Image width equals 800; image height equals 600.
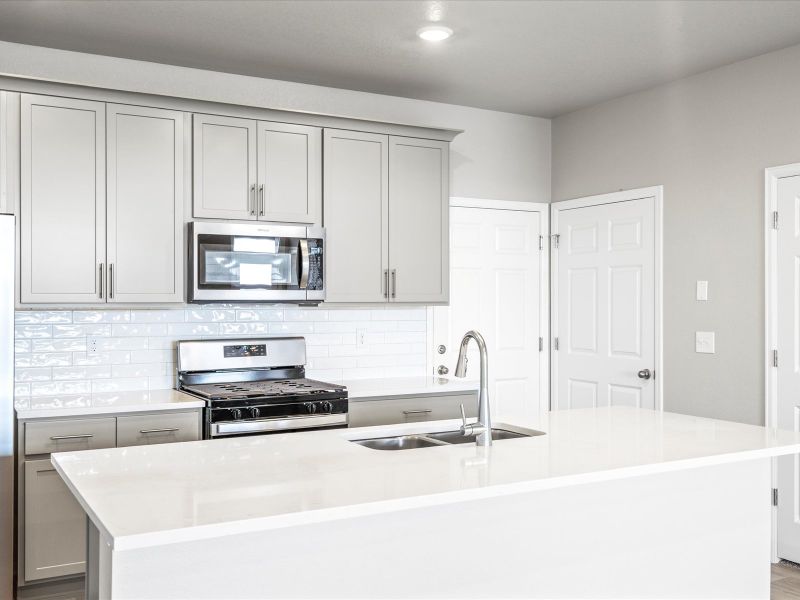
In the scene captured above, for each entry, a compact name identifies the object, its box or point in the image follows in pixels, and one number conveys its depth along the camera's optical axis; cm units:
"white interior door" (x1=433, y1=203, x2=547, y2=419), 505
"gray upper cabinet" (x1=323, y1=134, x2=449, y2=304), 429
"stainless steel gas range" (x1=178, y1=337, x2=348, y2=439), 370
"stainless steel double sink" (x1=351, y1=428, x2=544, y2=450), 271
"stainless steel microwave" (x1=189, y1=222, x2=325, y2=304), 388
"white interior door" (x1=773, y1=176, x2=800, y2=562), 388
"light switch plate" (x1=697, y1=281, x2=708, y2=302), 433
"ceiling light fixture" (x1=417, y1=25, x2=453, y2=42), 365
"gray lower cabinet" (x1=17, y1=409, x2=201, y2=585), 336
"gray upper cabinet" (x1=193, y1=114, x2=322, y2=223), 393
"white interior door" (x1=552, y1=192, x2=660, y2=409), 471
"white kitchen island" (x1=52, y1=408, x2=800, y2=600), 182
